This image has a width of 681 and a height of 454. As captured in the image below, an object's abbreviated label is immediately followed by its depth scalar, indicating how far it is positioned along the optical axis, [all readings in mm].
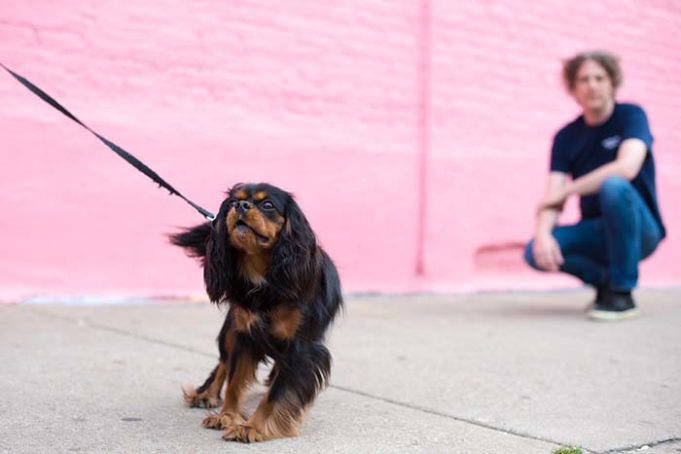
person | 5473
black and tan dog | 2865
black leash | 3305
